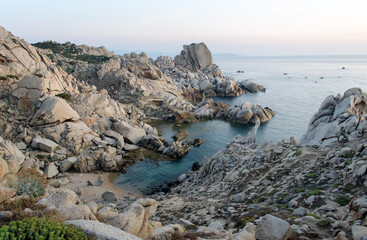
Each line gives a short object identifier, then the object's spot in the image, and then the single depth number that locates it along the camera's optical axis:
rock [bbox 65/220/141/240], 6.70
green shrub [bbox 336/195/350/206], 10.55
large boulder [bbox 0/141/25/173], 15.22
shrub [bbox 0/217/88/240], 5.73
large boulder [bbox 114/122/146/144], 39.78
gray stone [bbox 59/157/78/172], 30.18
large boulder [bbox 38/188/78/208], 8.74
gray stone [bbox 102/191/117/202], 24.75
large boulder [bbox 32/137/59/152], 31.64
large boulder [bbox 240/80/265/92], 99.50
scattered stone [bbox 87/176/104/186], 27.85
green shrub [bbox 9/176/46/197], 11.27
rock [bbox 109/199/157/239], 8.09
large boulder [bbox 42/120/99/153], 33.41
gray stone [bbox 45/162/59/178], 28.14
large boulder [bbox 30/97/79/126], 33.56
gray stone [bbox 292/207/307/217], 10.65
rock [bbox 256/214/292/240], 8.48
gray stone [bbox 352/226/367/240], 7.51
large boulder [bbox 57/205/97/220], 7.81
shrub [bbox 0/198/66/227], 7.07
